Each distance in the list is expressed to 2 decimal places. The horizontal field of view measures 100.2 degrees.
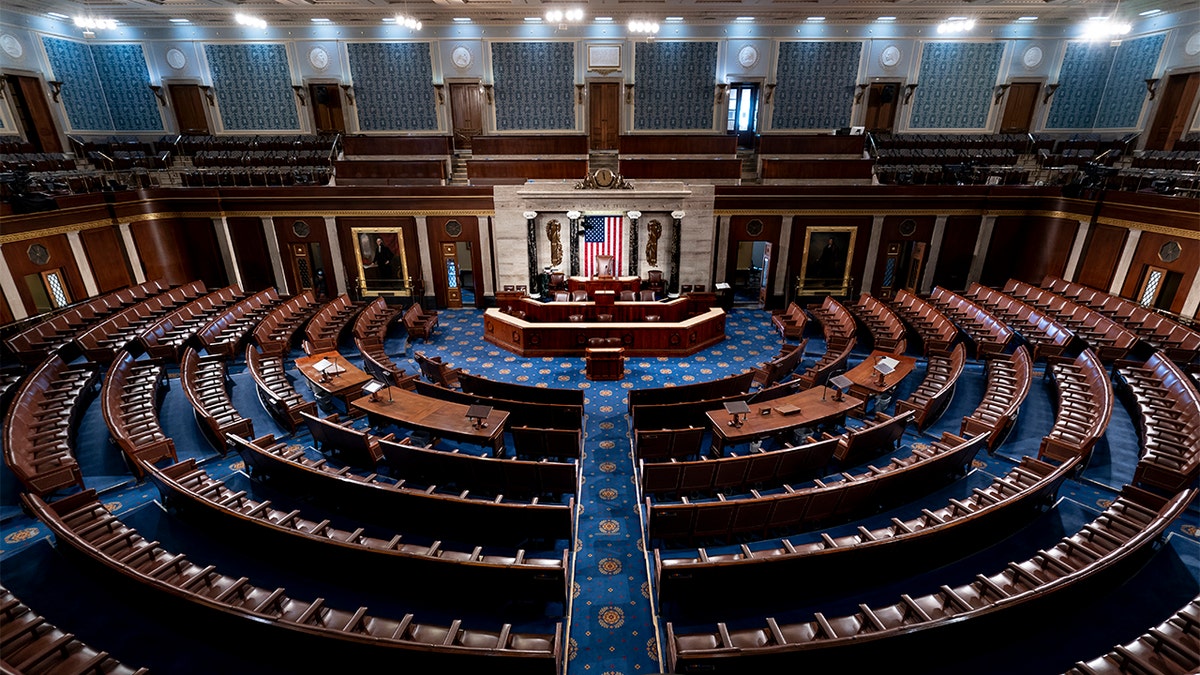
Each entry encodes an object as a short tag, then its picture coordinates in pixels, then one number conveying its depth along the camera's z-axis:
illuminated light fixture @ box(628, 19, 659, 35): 13.12
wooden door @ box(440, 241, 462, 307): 15.54
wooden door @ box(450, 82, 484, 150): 17.45
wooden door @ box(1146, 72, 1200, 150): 14.64
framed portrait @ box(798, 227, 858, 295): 15.48
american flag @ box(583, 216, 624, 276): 15.03
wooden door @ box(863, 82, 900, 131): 17.48
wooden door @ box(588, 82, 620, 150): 17.48
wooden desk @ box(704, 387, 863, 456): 6.96
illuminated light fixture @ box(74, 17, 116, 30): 11.97
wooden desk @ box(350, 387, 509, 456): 7.04
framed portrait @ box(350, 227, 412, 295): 15.44
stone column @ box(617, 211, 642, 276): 14.75
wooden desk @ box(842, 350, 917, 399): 8.35
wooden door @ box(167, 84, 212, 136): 17.30
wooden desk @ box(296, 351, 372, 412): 8.50
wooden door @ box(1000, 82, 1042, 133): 17.48
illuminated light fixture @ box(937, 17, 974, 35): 16.03
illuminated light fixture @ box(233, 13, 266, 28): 13.17
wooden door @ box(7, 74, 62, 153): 14.80
